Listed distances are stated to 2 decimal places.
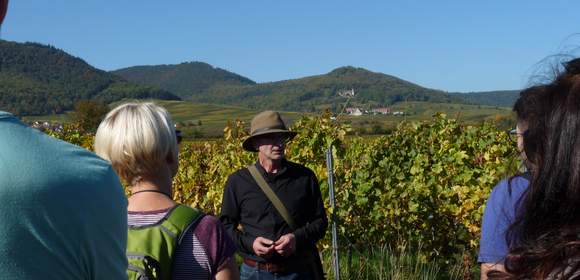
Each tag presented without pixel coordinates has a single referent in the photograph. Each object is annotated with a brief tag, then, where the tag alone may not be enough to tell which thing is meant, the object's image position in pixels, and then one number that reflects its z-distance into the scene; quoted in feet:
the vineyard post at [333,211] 16.96
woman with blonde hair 6.91
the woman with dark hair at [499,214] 6.86
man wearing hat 13.39
